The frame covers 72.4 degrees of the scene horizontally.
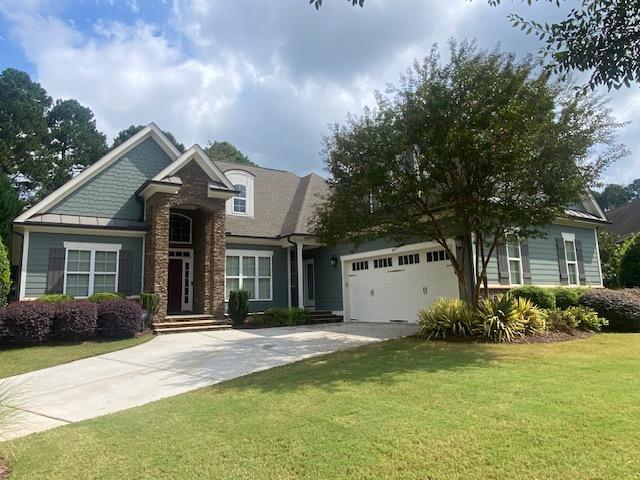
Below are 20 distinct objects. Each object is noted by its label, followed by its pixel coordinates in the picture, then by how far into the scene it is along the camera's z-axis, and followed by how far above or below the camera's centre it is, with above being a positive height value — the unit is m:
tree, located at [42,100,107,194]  36.88 +14.12
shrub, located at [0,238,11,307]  11.99 +0.75
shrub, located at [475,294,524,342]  10.04 -0.71
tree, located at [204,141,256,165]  43.60 +14.65
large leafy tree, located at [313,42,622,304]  9.80 +3.28
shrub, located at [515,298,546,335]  10.65 -0.72
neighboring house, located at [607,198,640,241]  30.94 +5.05
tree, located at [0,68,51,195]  32.16 +12.59
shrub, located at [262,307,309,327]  16.51 -0.81
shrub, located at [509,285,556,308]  13.38 -0.19
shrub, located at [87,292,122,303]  13.89 +0.12
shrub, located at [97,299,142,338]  12.38 -0.54
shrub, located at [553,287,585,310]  13.86 -0.31
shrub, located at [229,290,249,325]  16.09 -0.33
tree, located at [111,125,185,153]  39.75 +15.14
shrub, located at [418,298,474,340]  10.55 -0.72
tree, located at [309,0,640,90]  4.90 +2.82
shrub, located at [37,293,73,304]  13.24 +0.12
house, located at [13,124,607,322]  14.84 +1.71
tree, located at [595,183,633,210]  56.12 +11.59
